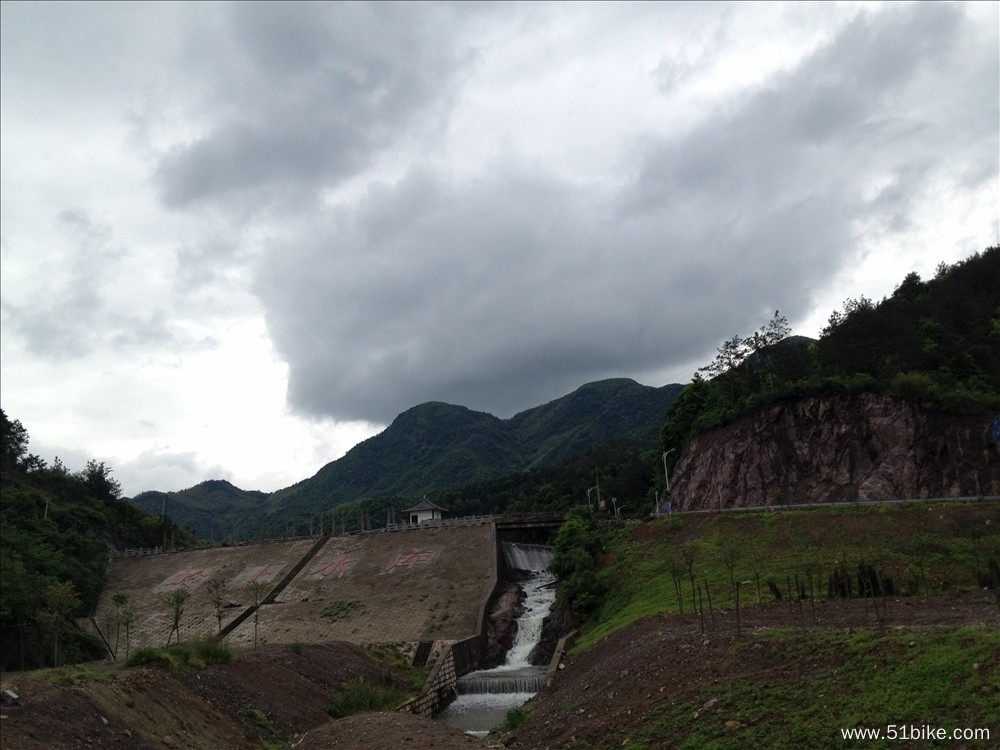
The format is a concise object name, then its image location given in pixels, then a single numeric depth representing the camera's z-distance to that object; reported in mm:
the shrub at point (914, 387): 51438
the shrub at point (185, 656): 24828
